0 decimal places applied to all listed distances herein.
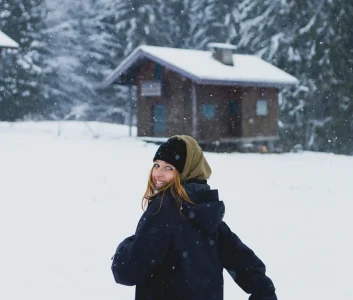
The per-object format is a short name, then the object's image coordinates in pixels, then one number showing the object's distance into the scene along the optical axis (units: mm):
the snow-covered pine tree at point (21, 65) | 38875
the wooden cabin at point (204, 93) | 23812
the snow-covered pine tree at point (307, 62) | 32938
